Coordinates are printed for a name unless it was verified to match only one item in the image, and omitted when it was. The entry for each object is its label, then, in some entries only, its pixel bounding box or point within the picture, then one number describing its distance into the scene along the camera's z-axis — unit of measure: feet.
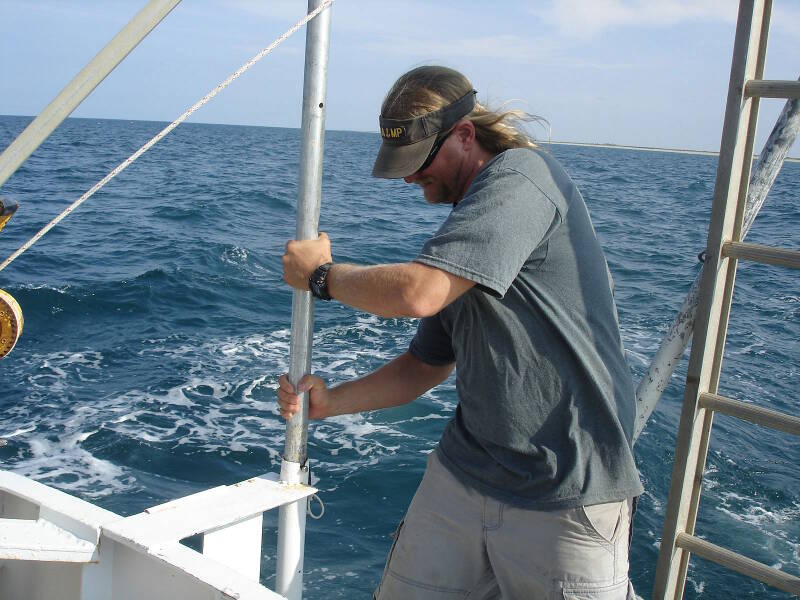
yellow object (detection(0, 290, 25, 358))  6.00
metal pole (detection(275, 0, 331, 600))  5.43
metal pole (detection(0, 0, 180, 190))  4.54
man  4.76
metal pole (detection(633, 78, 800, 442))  5.95
